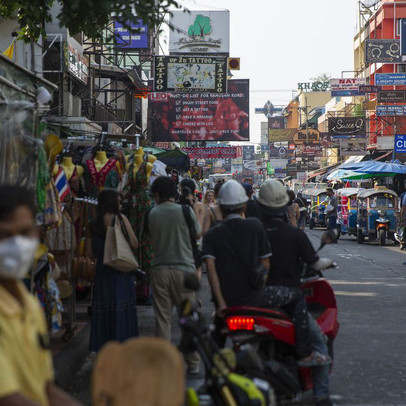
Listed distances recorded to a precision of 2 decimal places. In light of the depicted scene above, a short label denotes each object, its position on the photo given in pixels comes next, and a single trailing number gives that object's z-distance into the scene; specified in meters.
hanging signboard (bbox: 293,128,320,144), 69.32
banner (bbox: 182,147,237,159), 40.69
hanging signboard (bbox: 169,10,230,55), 44.88
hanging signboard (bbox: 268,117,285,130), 133.12
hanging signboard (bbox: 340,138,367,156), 49.60
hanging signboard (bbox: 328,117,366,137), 49.91
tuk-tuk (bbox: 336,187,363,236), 30.12
